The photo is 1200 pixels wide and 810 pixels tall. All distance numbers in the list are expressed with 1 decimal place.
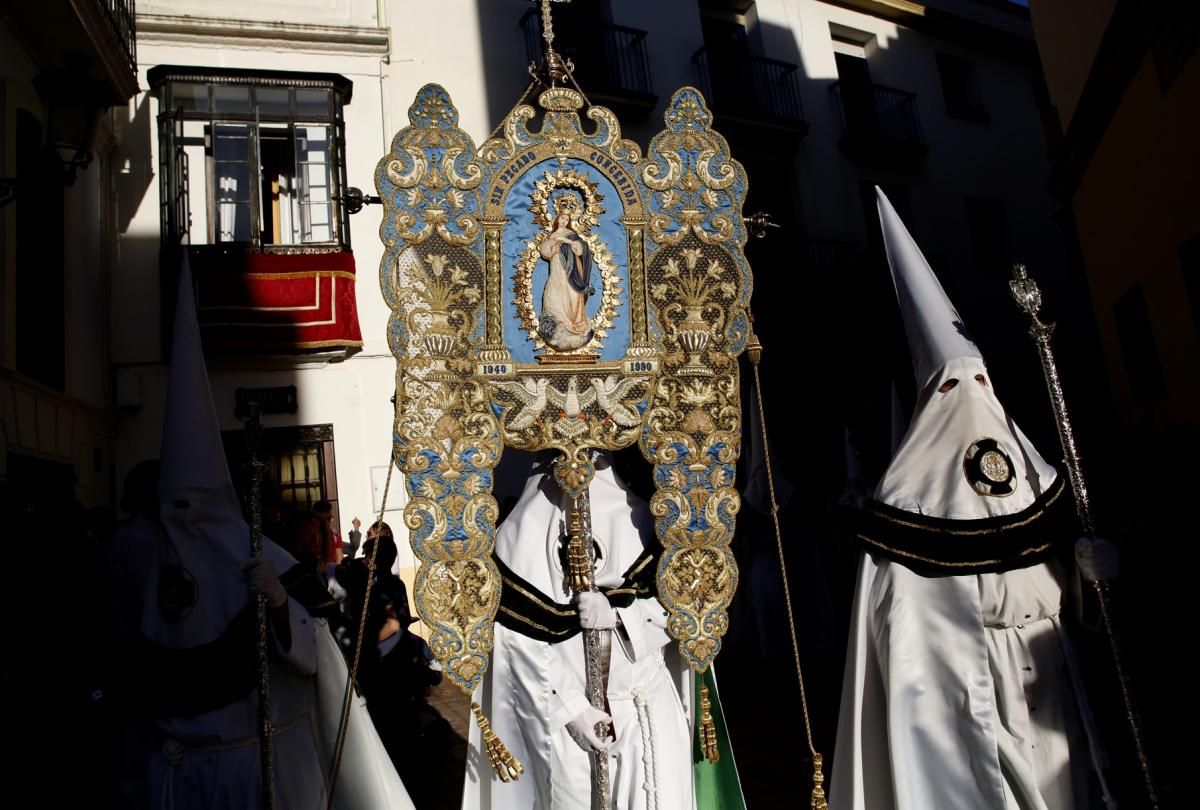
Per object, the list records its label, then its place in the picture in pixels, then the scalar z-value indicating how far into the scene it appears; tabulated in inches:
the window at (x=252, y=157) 379.9
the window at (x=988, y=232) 601.9
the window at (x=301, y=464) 382.6
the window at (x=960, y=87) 621.3
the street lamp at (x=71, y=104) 178.1
